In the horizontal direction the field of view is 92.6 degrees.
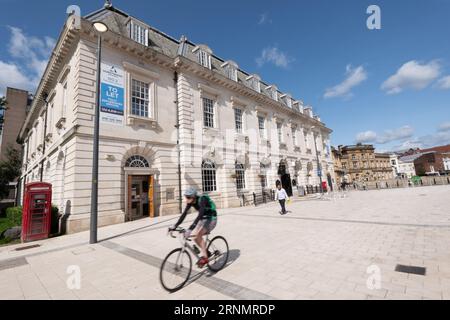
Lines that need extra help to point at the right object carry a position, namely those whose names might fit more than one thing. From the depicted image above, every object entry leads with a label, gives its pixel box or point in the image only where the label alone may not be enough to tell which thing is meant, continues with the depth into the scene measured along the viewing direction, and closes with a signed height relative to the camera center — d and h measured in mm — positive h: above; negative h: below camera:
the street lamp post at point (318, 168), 28734 +2174
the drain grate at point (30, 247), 7059 -1535
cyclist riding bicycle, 4113 -501
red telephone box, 8281 -427
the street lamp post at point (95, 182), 7160 +507
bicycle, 3592 -1301
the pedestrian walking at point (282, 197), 11314 -584
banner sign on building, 11309 +5427
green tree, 24109 +4191
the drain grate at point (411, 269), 3714 -1619
